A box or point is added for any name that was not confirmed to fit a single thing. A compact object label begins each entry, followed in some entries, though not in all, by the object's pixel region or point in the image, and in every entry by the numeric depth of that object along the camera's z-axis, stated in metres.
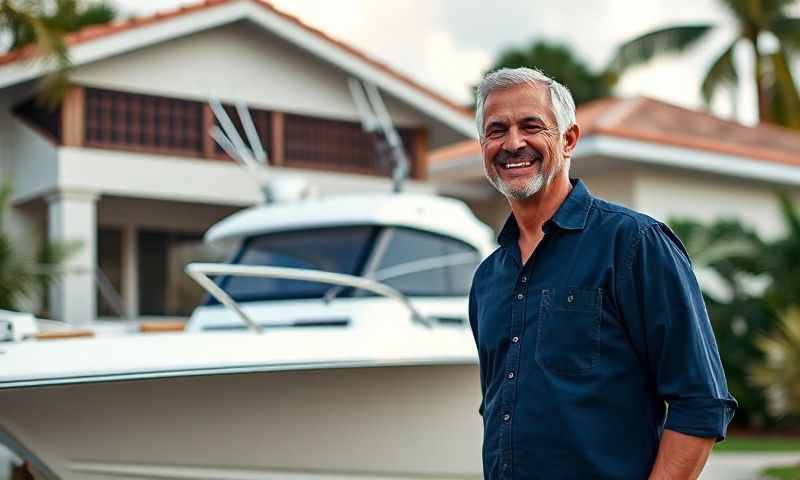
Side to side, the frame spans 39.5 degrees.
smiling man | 2.35
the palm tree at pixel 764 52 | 27.03
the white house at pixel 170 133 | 12.50
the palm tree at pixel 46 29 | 11.33
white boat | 4.84
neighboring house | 15.22
